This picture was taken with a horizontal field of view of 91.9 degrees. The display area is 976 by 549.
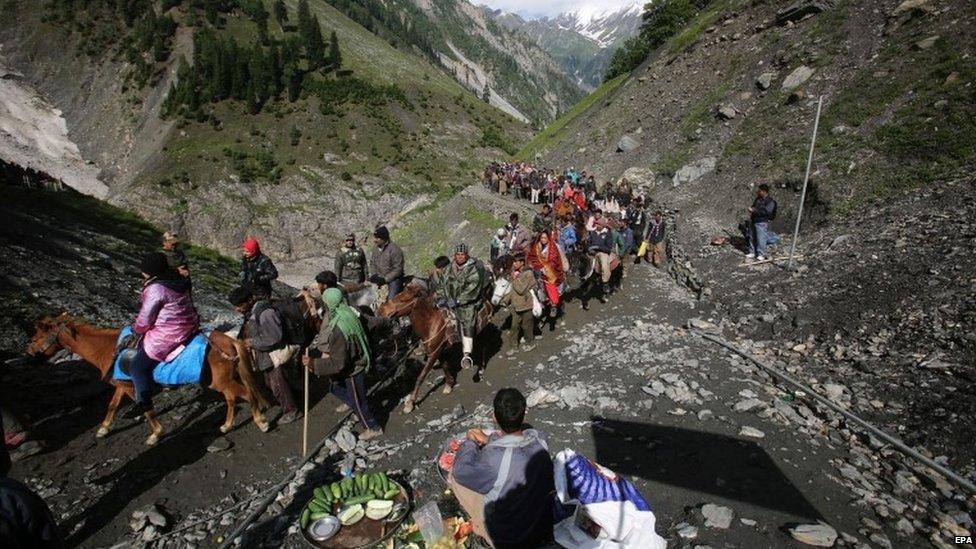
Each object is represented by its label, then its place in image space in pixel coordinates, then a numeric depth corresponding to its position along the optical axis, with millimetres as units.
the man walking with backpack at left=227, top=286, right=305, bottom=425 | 7773
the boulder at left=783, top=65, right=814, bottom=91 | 23750
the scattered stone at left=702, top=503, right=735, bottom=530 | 5414
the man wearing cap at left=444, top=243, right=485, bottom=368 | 9773
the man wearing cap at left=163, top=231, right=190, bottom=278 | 9750
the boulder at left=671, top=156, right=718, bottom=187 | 24300
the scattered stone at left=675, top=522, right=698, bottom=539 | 5312
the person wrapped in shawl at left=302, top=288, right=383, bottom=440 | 7195
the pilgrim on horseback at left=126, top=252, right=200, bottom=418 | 6879
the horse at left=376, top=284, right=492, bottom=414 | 9102
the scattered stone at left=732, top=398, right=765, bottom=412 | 7730
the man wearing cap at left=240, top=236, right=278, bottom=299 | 9375
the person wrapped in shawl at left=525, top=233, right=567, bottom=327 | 11875
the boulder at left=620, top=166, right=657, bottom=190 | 27641
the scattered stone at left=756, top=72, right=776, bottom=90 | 26047
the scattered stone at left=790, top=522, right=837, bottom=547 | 4953
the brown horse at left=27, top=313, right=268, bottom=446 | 7507
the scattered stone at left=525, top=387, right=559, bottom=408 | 8812
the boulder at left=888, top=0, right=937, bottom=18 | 20750
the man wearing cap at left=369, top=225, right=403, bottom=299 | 11727
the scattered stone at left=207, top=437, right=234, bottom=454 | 7461
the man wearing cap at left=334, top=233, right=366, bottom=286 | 12023
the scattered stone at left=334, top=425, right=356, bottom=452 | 7727
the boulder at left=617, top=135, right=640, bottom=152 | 32781
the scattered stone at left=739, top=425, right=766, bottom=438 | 7020
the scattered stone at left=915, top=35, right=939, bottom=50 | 18875
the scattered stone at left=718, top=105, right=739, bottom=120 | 26266
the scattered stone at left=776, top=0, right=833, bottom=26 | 27089
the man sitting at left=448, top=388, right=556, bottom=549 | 3889
